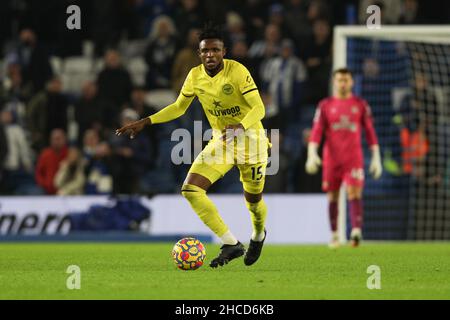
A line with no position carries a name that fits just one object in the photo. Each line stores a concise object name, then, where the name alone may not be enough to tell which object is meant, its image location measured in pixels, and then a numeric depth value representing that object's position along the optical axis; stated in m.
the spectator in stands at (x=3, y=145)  19.02
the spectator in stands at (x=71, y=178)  17.86
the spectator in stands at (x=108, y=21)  20.27
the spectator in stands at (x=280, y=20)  18.73
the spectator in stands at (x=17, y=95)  19.94
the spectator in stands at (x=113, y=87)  18.78
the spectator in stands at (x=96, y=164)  18.11
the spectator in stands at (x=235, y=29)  18.54
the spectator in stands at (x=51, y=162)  18.12
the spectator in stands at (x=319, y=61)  18.22
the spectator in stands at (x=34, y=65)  19.89
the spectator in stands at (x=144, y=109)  17.91
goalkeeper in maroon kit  14.44
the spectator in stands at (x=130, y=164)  17.69
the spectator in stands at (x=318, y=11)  18.89
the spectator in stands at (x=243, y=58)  17.39
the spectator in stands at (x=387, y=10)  18.91
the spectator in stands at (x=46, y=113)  18.94
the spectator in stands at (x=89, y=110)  18.92
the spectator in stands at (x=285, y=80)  17.98
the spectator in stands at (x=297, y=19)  19.12
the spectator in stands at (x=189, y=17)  19.19
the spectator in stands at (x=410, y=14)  18.72
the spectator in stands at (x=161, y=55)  19.09
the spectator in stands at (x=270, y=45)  18.00
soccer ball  9.80
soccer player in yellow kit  9.93
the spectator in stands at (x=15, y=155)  19.25
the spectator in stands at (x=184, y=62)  18.31
